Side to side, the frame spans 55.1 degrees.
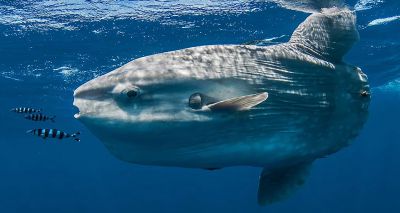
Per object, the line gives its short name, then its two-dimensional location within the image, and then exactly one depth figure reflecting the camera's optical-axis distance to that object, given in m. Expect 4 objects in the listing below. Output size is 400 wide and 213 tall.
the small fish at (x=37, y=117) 8.00
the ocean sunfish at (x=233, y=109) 2.18
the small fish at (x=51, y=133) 7.16
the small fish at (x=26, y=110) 8.26
